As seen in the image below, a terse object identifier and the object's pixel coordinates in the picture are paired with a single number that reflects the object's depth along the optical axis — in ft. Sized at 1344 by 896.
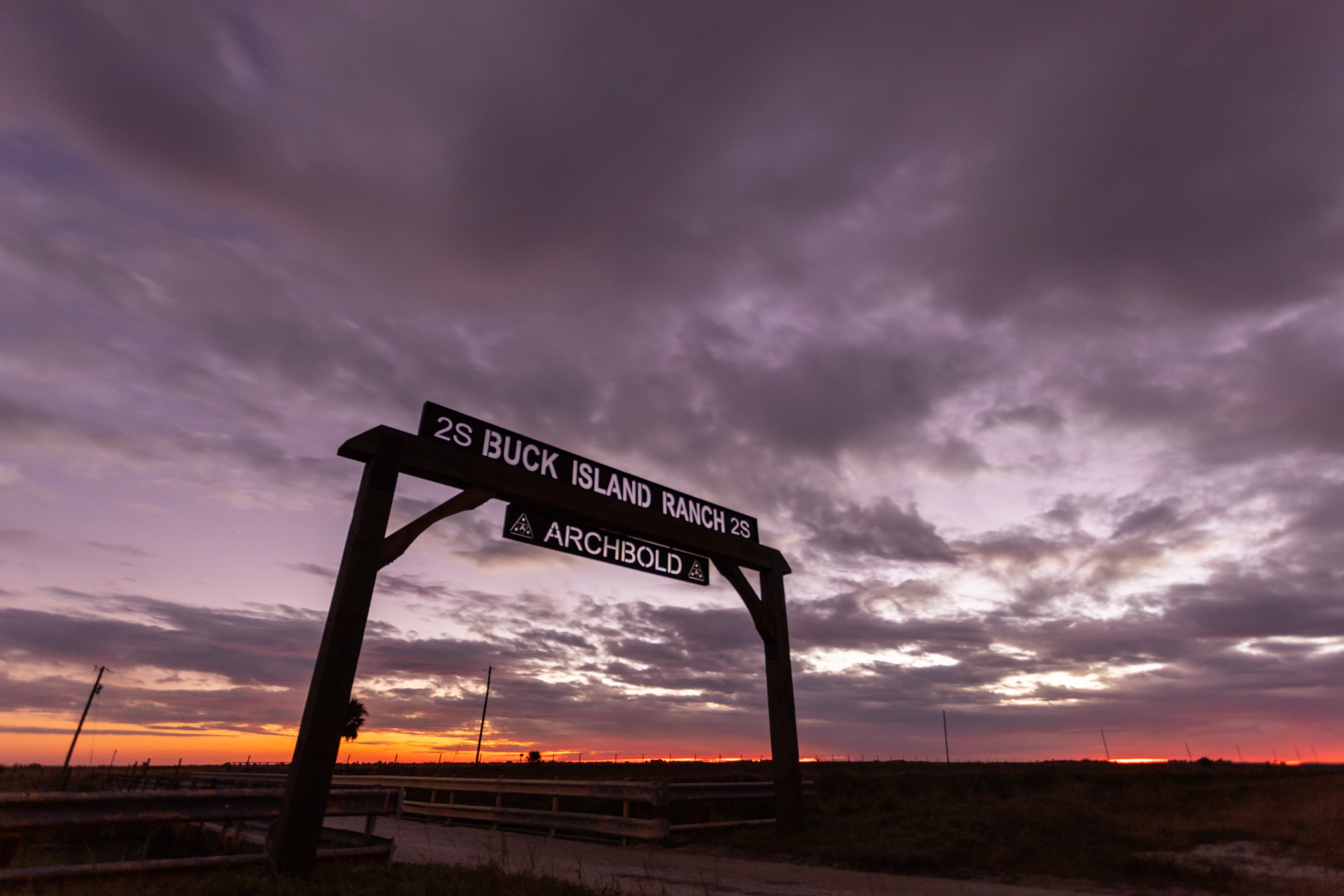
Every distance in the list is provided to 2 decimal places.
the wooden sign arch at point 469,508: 25.13
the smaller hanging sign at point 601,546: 35.45
